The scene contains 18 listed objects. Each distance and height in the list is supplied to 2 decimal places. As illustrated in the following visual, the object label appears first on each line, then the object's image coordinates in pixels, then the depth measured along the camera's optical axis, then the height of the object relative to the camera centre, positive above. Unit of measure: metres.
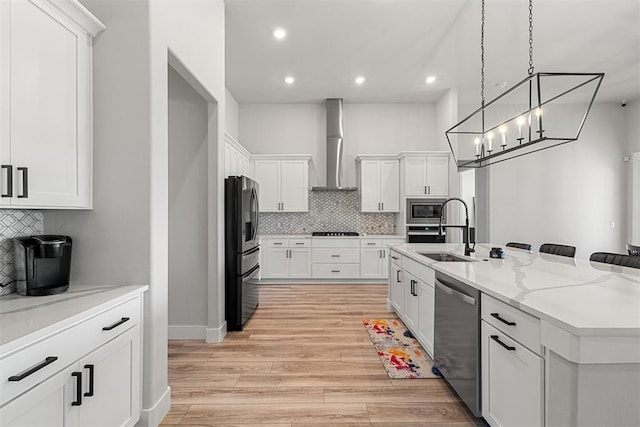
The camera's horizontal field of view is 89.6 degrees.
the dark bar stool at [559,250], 3.27 -0.39
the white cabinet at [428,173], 5.80 +0.72
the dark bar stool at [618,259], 2.40 -0.37
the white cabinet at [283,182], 6.00 +0.58
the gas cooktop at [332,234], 5.98 -0.39
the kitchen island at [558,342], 1.10 -0.49
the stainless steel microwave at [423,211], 5.77 +0.04
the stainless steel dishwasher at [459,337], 1.81 -0.79
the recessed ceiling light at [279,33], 3.92 +2.22
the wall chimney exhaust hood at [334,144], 6.15 +1.32
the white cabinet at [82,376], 1.04 -0.63
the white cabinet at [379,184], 6.06 +0.55
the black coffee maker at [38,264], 1.49 -0.24
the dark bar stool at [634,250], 3.19 -0.37
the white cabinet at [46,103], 1.31 +0.50
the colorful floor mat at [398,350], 2.52 -1.23
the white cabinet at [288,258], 5.85 -0.82
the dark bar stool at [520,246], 3.93 -0.41
